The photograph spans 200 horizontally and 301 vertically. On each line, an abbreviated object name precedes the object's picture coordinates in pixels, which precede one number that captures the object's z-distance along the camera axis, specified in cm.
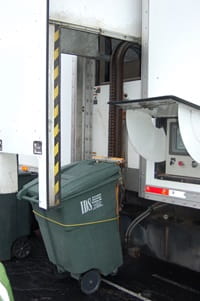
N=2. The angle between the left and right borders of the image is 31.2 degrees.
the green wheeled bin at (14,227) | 410
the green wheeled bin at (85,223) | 314
